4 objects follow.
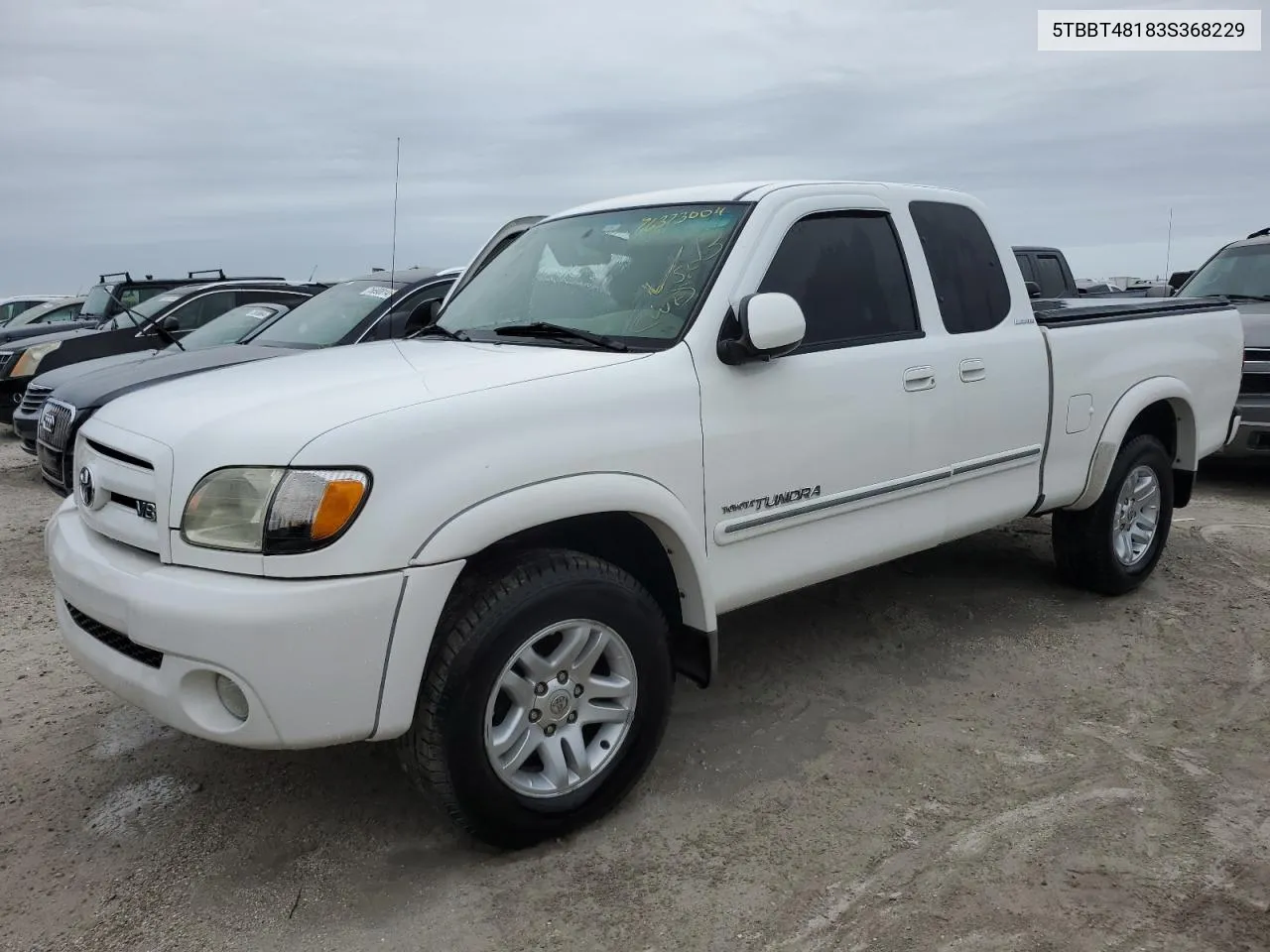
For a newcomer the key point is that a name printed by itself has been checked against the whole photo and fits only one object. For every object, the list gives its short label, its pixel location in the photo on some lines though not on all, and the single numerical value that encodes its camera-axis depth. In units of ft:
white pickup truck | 8.37
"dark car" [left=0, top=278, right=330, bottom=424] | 32.35
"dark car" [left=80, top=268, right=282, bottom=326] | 42.70
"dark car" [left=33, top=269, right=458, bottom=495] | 21.48
